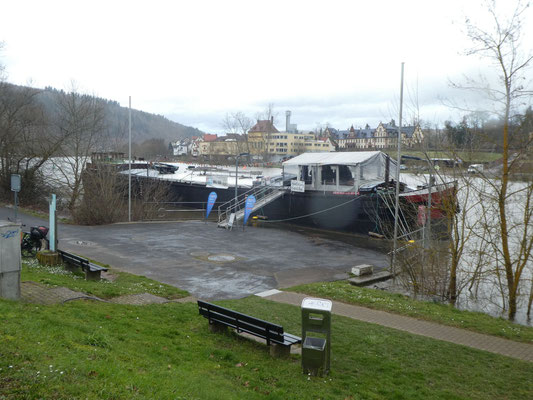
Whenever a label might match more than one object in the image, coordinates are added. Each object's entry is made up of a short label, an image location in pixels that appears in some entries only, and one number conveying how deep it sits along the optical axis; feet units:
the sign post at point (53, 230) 46.08
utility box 28.35
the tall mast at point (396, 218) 51.93
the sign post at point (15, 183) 57.54
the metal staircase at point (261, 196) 96.07
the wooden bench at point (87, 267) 41.86
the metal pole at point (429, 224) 47.12
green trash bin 21.65
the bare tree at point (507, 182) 37.83
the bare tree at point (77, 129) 120.16
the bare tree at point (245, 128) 260.07
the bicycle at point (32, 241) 49.60
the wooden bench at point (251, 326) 24.06
